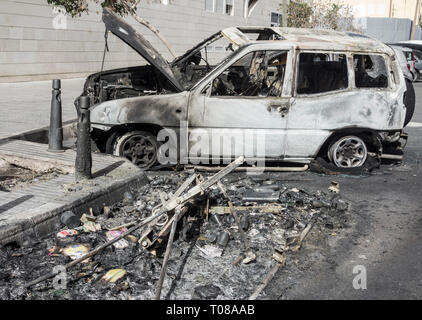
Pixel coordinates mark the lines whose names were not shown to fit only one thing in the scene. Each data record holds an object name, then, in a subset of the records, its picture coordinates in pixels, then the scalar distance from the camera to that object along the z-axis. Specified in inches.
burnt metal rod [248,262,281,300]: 143.1
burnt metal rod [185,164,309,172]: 268.4
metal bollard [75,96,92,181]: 219.3
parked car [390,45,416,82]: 840.3
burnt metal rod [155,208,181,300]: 137.5
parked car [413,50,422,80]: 1001.5
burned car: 257.8
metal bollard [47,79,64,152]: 260.8
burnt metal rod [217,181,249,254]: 174.6
